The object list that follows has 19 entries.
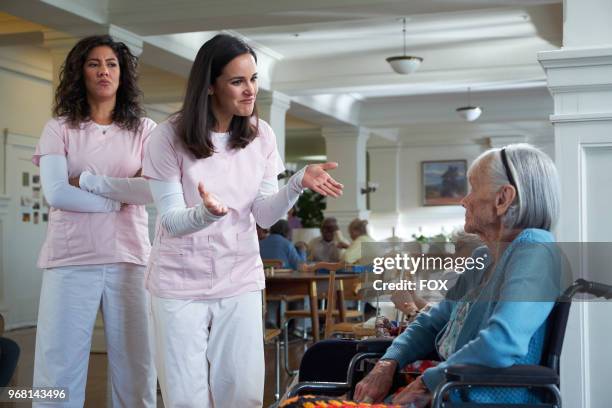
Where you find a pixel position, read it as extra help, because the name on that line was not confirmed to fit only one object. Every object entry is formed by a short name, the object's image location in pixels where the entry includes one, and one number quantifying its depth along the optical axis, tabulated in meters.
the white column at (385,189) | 28.00
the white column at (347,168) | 22.62
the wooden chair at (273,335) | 8.49
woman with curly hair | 4.22
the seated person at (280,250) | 13.37
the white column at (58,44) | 11.43
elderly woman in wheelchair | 2.91
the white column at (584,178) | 4.49
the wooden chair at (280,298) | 11.70
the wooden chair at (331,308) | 9.47
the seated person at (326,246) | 15.52
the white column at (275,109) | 17.29
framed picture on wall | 27.69
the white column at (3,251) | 15.04
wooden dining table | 10.94
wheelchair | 2.83
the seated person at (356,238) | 14.55
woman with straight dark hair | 3.45
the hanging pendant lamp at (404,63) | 14.66
